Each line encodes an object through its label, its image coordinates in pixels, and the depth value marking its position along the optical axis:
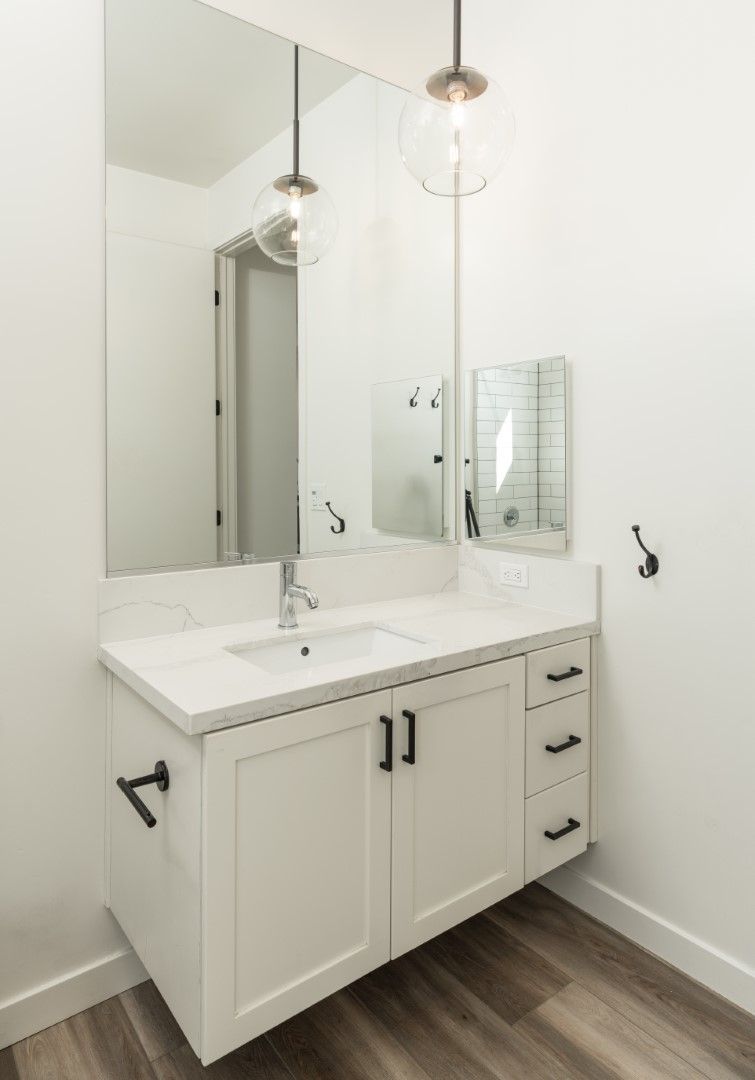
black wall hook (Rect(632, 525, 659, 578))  1.70
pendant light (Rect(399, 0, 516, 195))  1.44
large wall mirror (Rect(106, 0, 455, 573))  1.62
